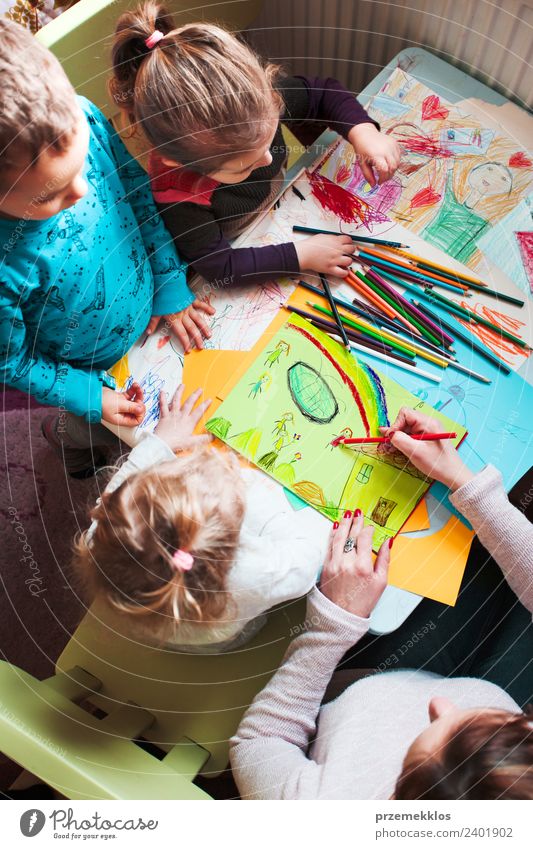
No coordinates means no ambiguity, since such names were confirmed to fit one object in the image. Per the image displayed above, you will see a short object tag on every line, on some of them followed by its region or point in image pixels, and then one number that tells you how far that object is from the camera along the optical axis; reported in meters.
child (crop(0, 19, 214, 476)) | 0.67
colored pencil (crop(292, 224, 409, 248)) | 0.87
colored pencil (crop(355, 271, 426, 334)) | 0.83
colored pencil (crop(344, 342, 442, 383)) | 0.81
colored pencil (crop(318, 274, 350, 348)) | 0.82
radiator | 0.92
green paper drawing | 0.76
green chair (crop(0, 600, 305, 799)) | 0.72
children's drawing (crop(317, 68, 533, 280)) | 0.88
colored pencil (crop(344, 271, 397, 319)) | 0.84
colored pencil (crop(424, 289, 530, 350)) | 0.83
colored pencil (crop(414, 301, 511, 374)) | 0.81
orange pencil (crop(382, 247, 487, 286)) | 0.85
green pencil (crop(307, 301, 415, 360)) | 0.82
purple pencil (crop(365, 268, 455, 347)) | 0.82
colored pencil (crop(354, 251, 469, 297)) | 0.85
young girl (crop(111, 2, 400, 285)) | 0.74
